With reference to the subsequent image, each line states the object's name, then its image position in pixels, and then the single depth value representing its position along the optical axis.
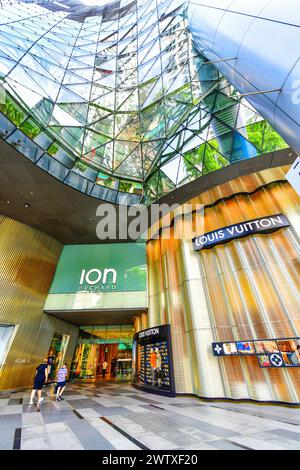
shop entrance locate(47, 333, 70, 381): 16.70
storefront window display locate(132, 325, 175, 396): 11.02
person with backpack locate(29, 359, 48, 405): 9.03
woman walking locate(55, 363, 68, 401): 9.75
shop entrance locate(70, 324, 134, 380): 20.16
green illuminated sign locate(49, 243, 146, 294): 16.66
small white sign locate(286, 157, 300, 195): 3.32
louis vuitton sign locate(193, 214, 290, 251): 10.61
